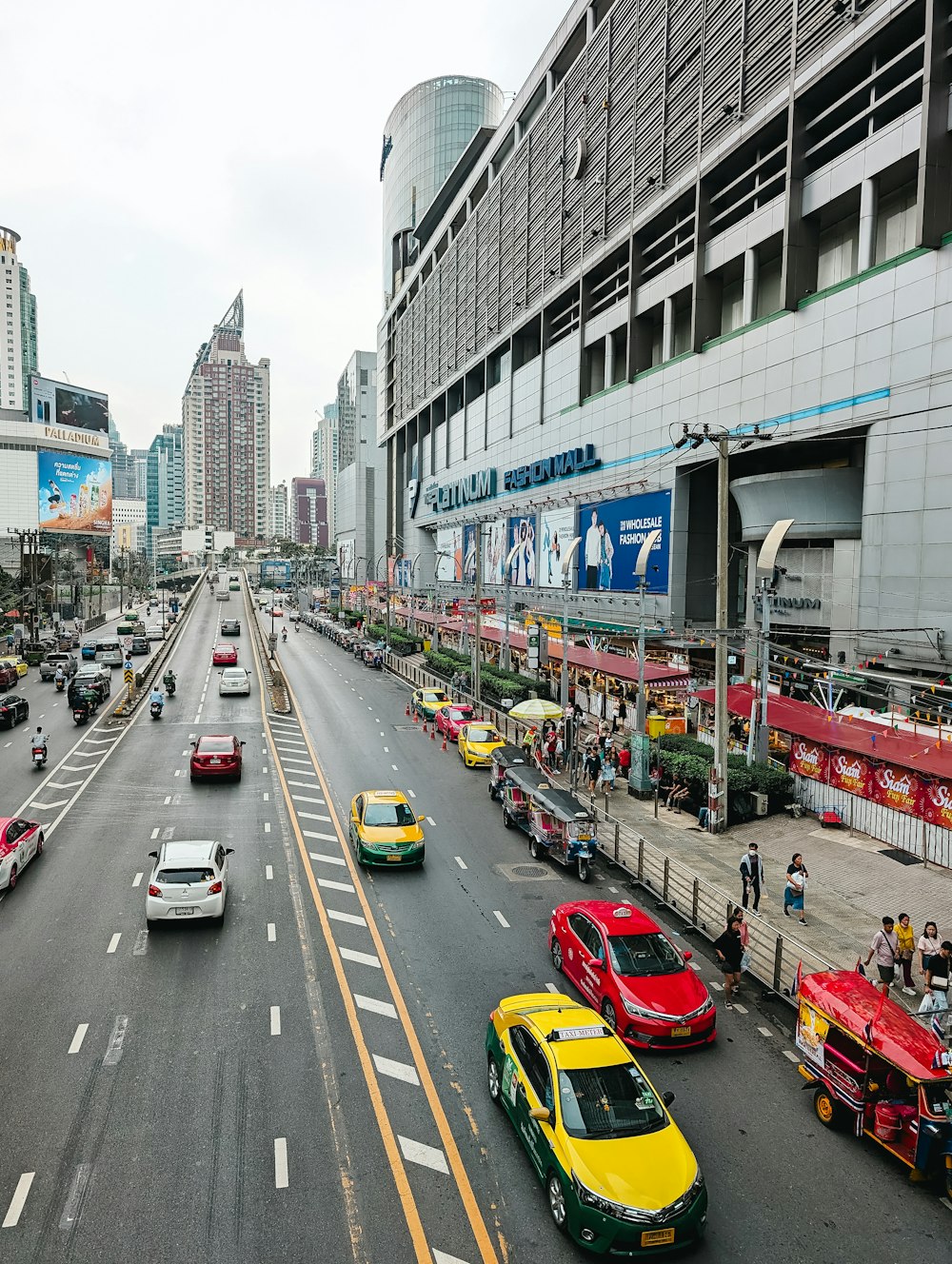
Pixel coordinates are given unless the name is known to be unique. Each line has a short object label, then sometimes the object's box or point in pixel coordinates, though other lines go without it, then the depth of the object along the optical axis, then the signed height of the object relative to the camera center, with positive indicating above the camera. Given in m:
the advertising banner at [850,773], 21.48 -5.27
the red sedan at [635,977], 11.67 -6.12
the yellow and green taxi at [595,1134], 7.54 -5.74
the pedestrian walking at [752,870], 16.55 -6.02
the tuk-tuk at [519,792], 22.42 -6.25
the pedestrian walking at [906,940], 13.75 -6.17
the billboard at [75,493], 136.00 +12.72
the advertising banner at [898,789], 19.67 -5.25
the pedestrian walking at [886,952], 13.30 -6.14
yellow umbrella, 29.47 -5.06
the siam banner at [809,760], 23.14 -5.30
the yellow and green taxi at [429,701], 42.10 -6.85
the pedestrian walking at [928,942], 12.94 -5.83
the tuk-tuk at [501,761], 25.54 -6.00
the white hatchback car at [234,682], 48.09 -6.79
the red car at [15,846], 17.67 -6.36
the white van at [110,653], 63.41 -6.97
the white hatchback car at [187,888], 15.31 -6.05
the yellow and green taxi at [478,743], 31.28 -6.70
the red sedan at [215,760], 27.12 -6.41
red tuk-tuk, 8.90 -5.77
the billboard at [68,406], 143.62 +29.06
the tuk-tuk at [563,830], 19.16 -6.29
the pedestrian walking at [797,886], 16.19 -6.15
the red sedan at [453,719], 36.91 -6.78
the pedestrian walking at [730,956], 13.21 -6.17
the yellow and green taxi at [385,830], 19.02 -6.25
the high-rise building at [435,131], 129.88 +71.08
